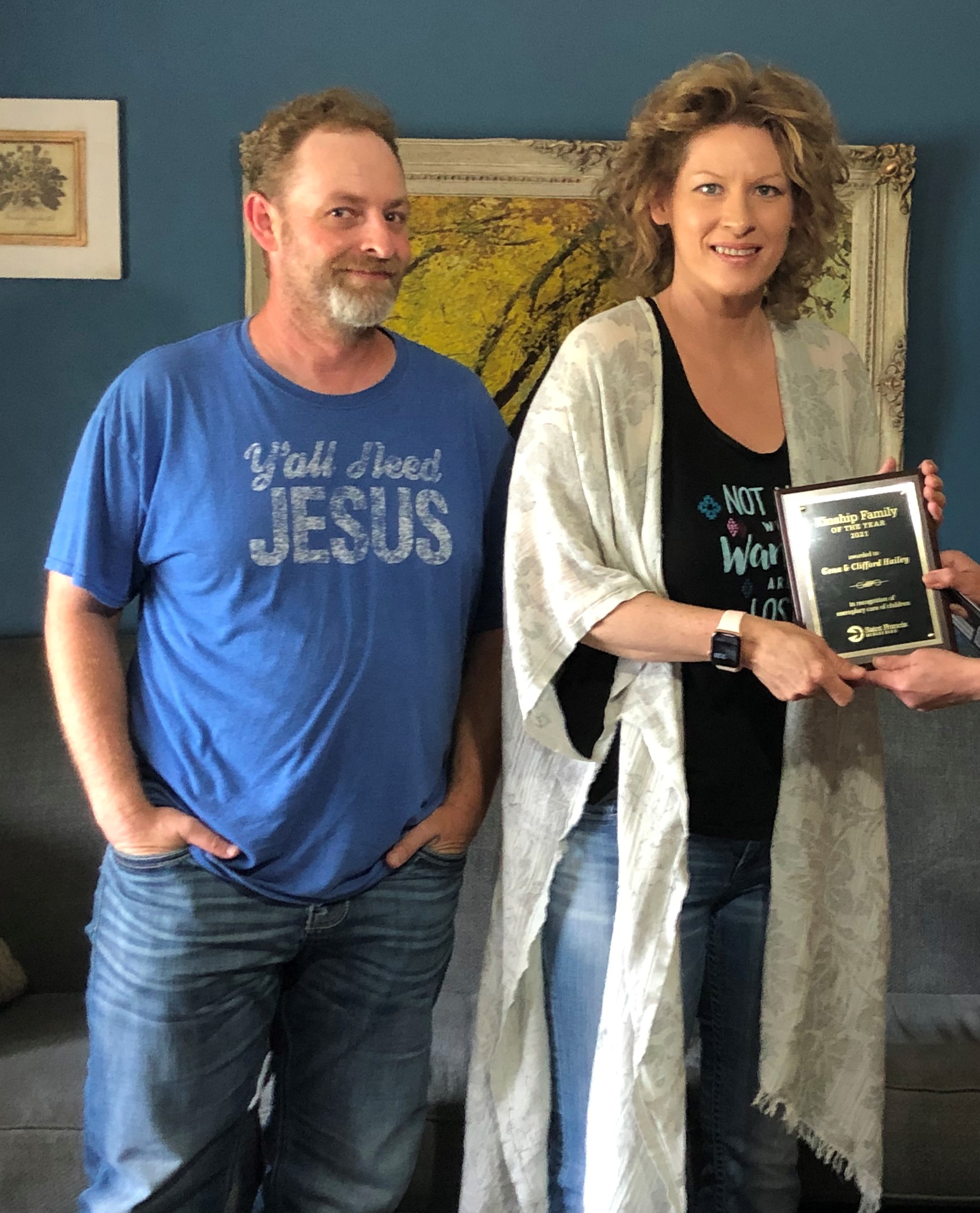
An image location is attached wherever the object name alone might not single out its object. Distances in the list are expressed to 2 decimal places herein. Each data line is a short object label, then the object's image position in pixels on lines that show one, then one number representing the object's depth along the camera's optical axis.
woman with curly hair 1.33
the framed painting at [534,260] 2.39
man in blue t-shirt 1.34
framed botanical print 2.38
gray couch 1.85
